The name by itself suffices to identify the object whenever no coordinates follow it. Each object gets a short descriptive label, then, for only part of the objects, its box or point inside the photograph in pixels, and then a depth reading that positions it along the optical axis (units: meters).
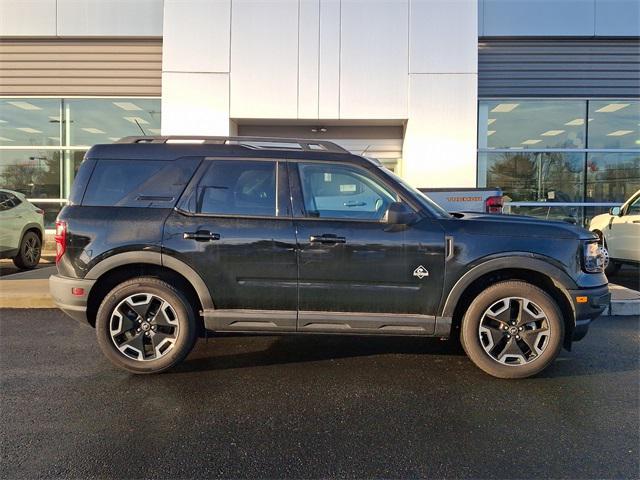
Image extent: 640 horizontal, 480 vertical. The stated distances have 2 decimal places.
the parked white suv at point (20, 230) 8.44
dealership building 10.59
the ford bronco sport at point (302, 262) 3.85
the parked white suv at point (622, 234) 8.13
